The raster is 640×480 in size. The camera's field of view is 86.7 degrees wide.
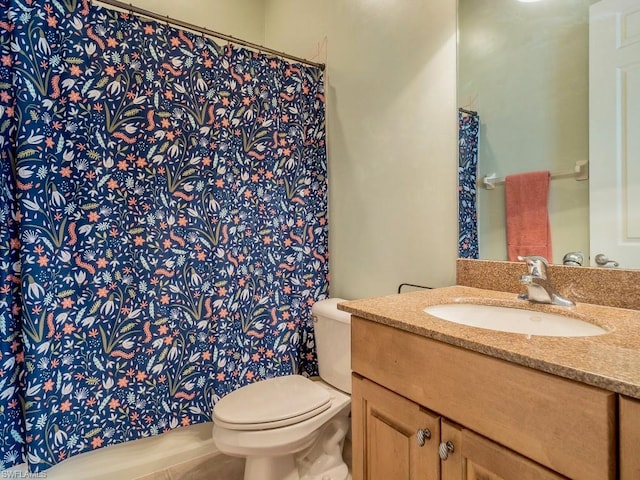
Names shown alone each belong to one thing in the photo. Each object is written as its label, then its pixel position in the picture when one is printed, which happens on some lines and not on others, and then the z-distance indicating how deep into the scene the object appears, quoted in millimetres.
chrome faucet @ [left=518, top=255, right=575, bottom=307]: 916
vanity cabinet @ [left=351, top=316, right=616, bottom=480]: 514
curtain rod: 1311
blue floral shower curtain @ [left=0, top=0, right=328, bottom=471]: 1170
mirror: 969
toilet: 1164
